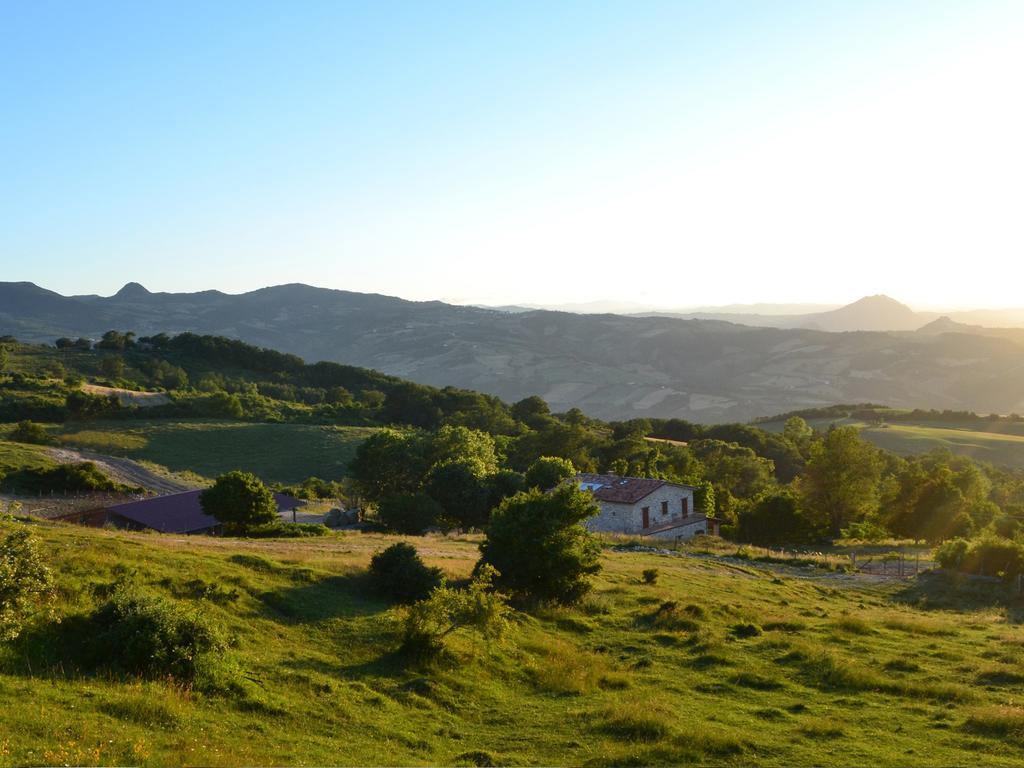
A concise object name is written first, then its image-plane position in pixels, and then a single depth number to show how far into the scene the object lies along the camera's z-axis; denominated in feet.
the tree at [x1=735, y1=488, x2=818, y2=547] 212.43
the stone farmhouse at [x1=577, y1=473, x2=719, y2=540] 193.16
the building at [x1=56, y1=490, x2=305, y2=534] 152.15
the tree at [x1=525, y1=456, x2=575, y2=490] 194.47
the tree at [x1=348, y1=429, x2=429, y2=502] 208.13
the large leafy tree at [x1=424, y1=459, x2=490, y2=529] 184.34
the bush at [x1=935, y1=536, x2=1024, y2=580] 140.56
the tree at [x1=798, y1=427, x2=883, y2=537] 218.18
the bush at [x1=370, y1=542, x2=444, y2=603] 87.15
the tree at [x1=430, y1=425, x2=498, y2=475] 215.10
